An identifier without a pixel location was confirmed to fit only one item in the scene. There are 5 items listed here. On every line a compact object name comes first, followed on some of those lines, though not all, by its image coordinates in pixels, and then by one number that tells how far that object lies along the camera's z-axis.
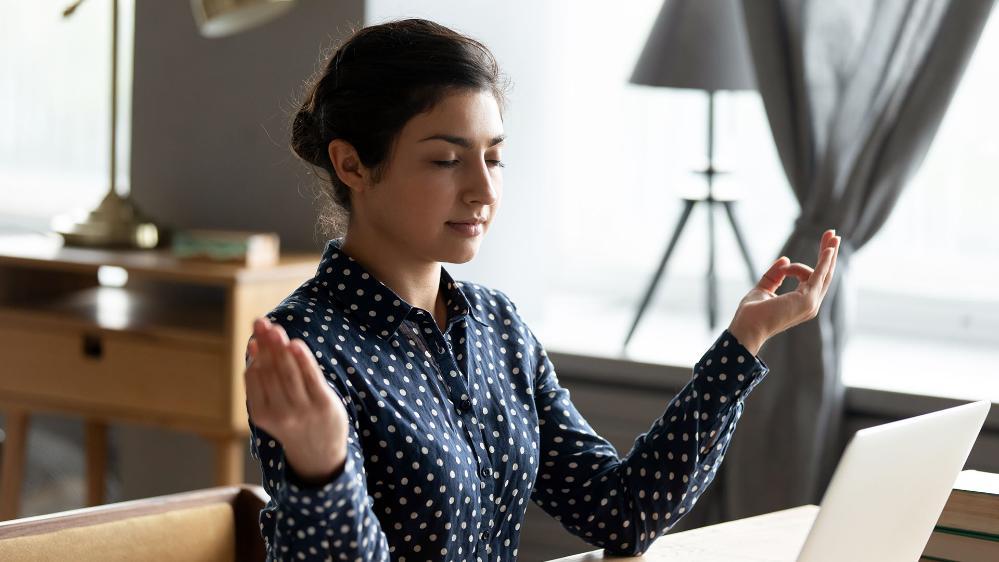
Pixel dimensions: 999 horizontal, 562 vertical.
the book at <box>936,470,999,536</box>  2.35
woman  2.37
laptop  2.08
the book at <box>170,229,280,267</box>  3.69
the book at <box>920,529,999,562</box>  2.35
